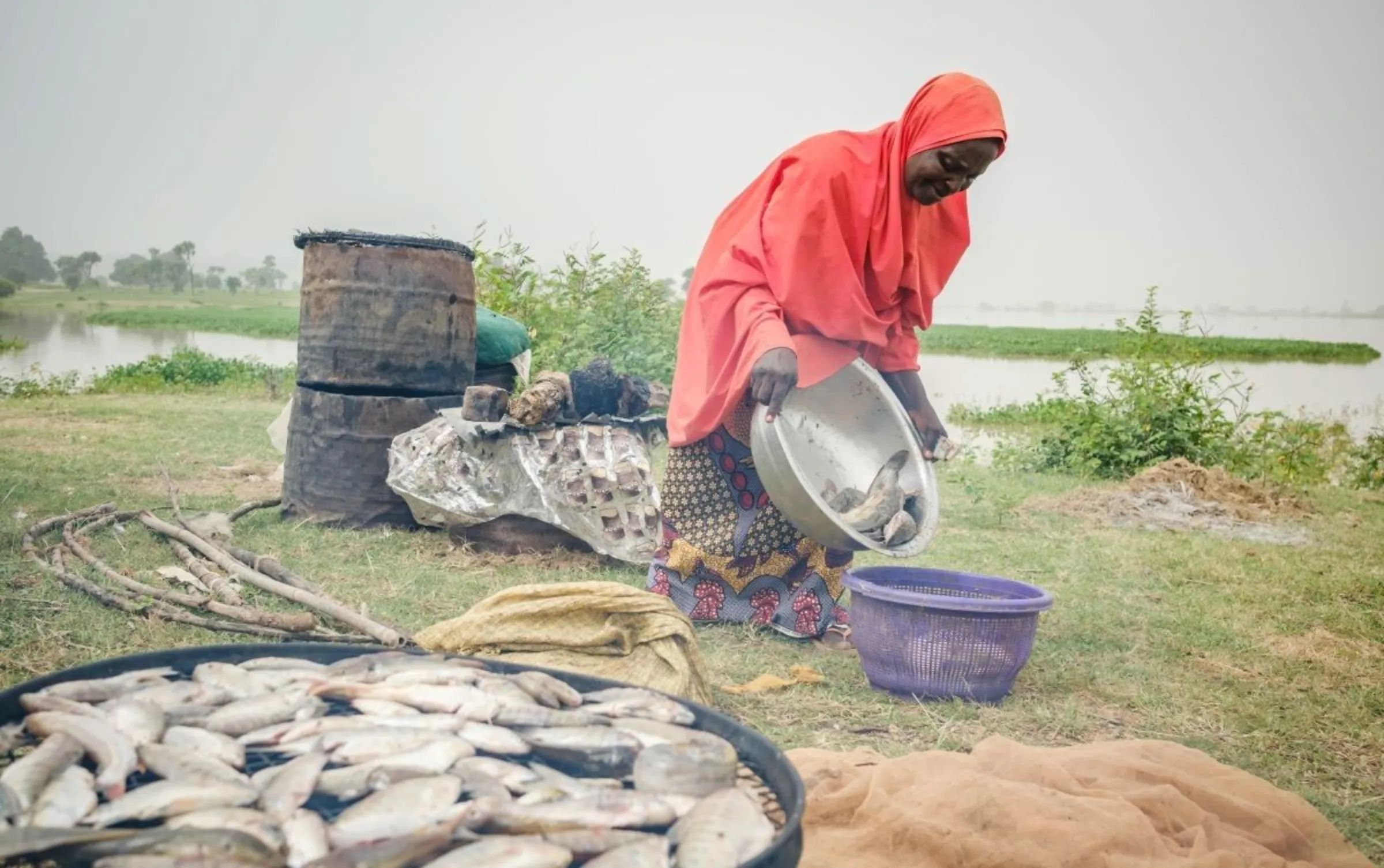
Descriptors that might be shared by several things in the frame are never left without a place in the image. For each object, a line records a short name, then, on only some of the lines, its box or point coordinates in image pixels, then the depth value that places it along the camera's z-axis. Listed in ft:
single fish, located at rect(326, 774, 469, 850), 4.80
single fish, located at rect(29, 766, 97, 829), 4.70
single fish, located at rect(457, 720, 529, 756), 5.90
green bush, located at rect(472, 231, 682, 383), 28.33
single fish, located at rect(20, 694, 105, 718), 5.77
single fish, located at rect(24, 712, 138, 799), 5.09
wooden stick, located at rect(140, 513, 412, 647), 11.46
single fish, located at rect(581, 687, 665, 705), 6.78
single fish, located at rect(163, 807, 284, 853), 4.58
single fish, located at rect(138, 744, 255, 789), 5.19
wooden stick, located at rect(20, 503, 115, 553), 14.90
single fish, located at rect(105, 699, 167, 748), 5.57
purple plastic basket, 11.08
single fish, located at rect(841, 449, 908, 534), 11.50
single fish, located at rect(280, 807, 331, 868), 4.55
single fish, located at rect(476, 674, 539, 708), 6.37
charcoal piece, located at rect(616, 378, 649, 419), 18.45
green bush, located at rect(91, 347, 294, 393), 41.65
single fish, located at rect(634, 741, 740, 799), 5.57
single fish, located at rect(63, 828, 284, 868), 4.32
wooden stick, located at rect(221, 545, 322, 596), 13.79
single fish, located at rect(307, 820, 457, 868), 4.39
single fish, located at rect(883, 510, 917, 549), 11.25
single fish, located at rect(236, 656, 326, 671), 6.91
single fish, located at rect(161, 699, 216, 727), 5.94
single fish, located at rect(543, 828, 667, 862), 4.88
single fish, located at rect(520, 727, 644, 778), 5.83
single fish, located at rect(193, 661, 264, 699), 6.42
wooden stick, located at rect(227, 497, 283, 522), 18.12
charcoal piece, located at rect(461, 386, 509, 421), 17.62
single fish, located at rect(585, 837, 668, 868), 4.66
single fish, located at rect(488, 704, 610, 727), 6.22
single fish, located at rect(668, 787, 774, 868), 4.83
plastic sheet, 17.01
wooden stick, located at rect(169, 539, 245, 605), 12.96
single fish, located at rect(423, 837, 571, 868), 4.55
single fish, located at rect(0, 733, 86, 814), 4.84
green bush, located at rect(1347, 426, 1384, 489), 31.48
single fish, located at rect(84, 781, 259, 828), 4.78
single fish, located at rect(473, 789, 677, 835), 4.98
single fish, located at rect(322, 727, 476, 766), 5.60
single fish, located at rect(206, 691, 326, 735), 5.92
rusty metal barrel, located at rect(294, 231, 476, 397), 18.20
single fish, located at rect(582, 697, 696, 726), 6.55
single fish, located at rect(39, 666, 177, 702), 6.11
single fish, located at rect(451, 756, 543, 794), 5.51
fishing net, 7.25
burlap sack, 11.01
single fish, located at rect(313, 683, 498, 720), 6.30
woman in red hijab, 11.79
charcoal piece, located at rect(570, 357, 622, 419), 18.25
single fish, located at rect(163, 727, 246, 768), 5.53
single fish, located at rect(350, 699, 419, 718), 6.25
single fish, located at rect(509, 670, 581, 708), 6.63
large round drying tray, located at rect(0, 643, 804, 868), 4.98
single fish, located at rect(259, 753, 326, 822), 4.91
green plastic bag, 21.33
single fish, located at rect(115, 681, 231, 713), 6.13
